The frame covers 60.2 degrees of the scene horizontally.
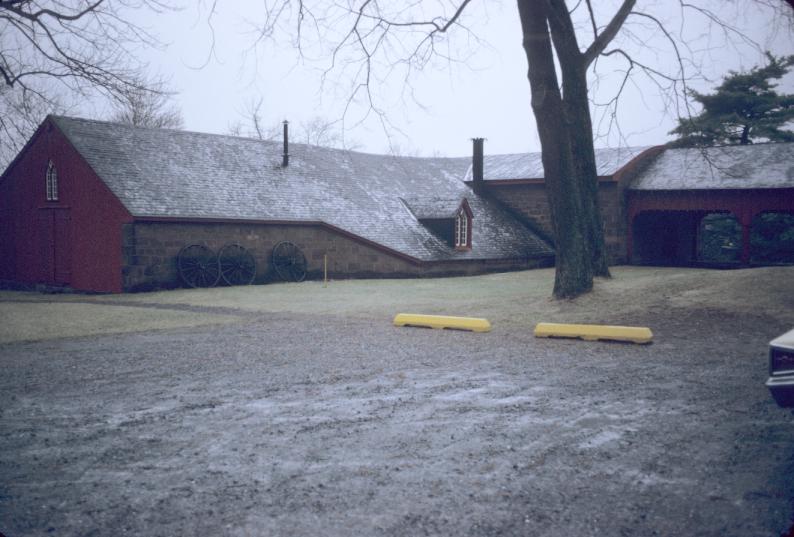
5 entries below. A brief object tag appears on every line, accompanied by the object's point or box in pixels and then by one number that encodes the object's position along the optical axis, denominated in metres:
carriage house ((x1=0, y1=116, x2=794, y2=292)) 22.77
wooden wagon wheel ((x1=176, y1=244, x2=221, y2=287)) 22.91
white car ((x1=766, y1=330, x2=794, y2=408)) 4.61
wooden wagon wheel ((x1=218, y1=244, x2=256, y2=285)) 23.94
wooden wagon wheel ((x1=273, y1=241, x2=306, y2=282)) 25.59
